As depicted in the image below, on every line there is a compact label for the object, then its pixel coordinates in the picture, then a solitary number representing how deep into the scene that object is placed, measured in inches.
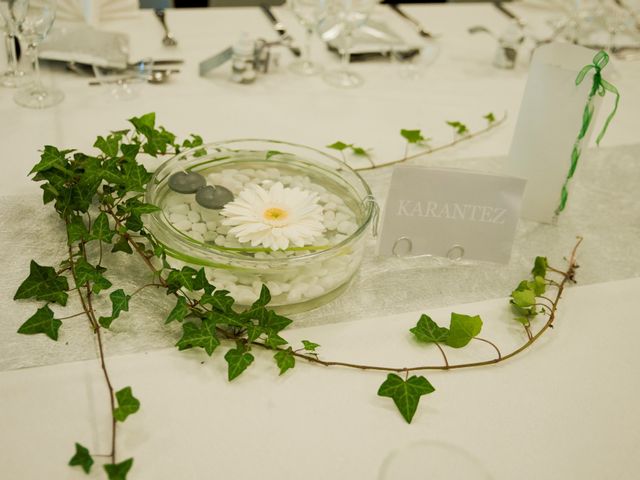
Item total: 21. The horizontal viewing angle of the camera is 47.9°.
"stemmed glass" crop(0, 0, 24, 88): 47.8
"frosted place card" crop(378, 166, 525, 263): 38.2
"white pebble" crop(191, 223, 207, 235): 35.9
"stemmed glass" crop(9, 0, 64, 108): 48.2
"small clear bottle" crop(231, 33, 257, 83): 57.4
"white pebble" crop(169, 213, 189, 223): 36.3
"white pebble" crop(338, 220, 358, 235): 37.3
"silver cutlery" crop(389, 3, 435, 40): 70.0
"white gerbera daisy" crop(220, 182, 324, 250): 34.5
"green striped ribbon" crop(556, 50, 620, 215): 39.0
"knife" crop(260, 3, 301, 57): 64.1
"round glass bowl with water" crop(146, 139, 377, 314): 33.9
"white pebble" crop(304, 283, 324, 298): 35.3
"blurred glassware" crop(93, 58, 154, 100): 54.9
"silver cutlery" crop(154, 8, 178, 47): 62.2
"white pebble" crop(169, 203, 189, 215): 37.1
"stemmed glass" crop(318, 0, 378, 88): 58.9
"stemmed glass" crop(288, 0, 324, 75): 58.7
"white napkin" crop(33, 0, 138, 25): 62.0
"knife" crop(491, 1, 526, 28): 75.6
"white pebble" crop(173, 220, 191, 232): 35.9
